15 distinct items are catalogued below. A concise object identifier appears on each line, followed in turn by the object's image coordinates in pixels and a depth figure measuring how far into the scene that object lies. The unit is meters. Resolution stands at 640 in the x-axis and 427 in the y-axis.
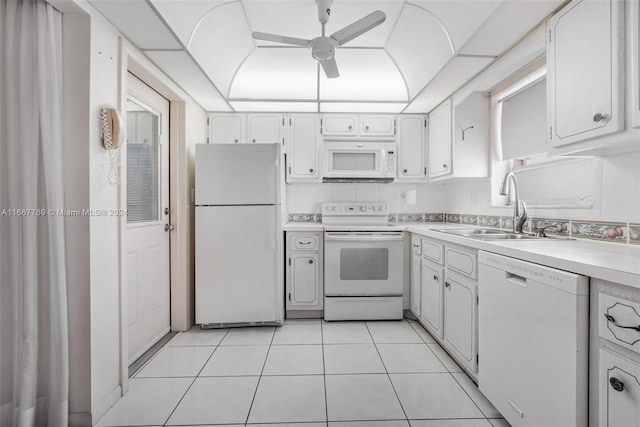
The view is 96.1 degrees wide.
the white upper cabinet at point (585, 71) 1.26
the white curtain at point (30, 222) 1.30
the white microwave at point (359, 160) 3.11
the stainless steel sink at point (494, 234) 1.90
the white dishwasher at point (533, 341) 1.03
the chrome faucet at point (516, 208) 2.04
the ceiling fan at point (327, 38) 1.72
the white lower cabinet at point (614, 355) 0.87
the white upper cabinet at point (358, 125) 3.23
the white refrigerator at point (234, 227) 2.60
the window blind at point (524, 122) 2.07
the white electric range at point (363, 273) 2.81
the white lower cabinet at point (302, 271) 2.85
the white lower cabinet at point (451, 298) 1.79
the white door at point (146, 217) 2.12
